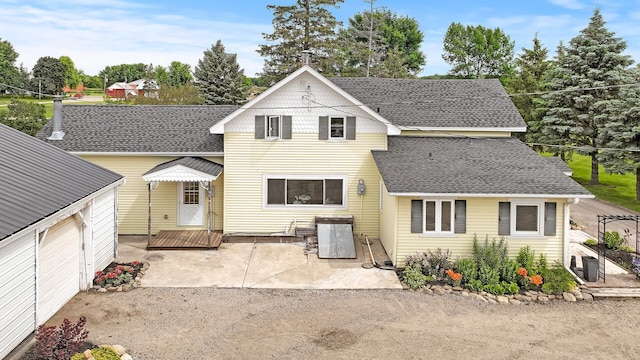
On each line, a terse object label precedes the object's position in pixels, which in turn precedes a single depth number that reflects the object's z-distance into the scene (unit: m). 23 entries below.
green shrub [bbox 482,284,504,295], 11.82
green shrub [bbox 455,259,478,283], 12.38
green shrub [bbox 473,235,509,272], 12.75
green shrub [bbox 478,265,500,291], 12.17
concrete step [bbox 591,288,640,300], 11.74
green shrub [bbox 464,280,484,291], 12.02
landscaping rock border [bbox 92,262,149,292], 11.79
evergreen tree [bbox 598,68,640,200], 24.12
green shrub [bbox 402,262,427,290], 12.27
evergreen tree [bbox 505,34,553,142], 33.72
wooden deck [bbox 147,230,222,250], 15.63
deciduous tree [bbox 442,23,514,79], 62.72
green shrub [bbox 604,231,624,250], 15.47
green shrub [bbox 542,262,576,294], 11.87
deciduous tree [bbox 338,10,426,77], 50.00
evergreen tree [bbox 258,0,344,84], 44.69
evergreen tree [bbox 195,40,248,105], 46.59
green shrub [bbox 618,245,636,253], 15.19
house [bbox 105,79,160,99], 85.21
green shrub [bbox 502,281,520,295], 11.80
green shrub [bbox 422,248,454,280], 12.79
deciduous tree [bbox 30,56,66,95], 80.00
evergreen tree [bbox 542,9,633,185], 29.02
